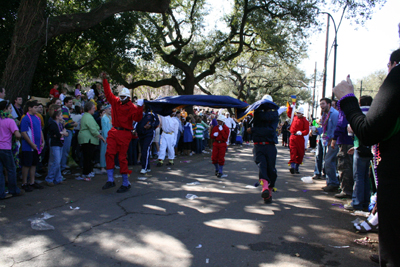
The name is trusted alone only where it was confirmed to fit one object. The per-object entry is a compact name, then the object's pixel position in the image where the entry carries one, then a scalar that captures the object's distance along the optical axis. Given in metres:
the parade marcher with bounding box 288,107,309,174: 9.61
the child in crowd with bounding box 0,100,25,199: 5.84
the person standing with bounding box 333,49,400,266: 1.79
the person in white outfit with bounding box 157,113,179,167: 11.15
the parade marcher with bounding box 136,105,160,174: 9.33
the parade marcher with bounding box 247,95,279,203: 6.44
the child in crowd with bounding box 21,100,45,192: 6.52
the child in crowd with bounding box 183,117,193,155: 14.36
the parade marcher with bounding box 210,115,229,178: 9.09
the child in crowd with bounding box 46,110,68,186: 7.22
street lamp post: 17.95
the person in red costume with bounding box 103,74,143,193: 6.98
